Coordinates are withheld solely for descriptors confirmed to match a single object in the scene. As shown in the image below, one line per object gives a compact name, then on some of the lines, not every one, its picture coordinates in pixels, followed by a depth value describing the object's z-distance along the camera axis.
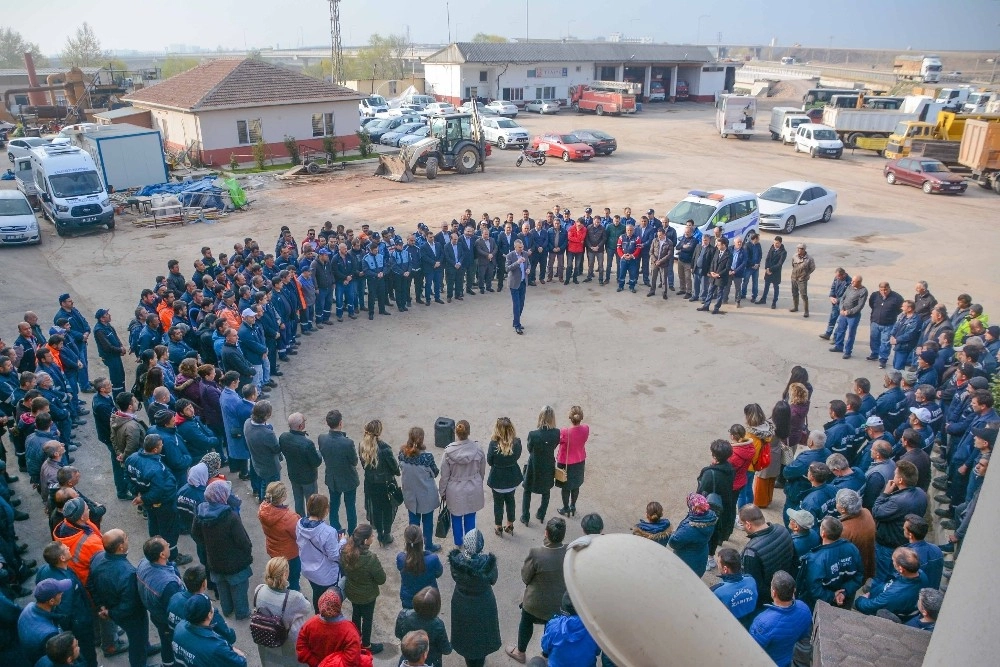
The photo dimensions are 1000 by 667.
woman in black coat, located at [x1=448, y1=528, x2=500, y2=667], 5.26
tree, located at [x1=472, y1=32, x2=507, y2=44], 98.69
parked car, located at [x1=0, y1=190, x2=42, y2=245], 19.03
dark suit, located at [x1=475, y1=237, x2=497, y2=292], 15.15
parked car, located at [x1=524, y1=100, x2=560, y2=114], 48.72
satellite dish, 2.30
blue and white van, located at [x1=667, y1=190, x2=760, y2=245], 16.58
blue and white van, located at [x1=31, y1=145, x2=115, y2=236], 20.19
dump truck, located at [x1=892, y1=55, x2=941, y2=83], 61.55
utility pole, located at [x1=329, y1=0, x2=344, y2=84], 58.62
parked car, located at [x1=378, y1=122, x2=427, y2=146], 35.16
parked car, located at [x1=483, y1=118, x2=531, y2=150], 34.00
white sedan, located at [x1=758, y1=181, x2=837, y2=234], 19.62
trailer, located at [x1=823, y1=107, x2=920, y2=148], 33.59
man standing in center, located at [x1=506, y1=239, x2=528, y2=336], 13.21
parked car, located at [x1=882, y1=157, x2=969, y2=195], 24.94
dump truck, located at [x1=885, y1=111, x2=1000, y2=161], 27.36
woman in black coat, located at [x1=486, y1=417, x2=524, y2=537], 7.37
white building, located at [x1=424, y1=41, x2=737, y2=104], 51.34
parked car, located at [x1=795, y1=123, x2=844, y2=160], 32.22
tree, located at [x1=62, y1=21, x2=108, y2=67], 74.12
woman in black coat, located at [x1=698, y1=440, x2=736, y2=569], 6.99
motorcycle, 30.50
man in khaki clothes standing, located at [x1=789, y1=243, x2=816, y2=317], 13.92
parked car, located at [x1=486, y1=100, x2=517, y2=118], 45.81
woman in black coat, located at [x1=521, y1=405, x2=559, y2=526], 7.59
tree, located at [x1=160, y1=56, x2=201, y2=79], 78.50
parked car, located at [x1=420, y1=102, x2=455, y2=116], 42.38
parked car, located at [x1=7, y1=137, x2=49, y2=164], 27.36
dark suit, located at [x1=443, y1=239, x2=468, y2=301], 14.85
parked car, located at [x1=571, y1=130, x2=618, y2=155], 32.25
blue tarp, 22.97
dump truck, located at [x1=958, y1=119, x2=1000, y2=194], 25.00
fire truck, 46.78
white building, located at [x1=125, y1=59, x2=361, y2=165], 29.53
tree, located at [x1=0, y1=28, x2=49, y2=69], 92.75
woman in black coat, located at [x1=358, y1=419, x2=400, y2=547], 7.01
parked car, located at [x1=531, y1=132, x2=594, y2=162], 31.34
